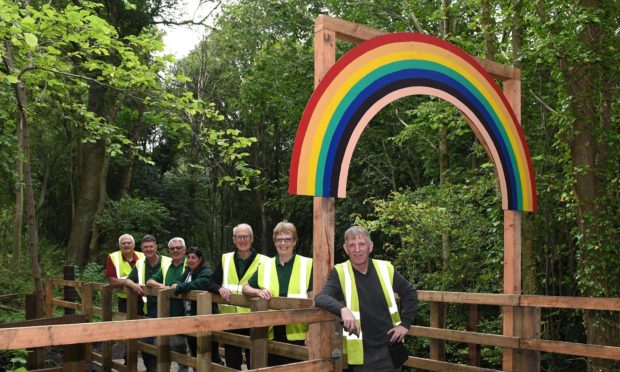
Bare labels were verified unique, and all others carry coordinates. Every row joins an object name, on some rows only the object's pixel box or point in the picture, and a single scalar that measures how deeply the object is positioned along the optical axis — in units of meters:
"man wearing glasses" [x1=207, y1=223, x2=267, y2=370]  5.60
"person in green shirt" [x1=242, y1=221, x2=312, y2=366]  5.22
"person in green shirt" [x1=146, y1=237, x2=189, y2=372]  6.53
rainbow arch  4.61
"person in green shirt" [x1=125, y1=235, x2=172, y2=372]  7.02
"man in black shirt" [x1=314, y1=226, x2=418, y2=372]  4.11
